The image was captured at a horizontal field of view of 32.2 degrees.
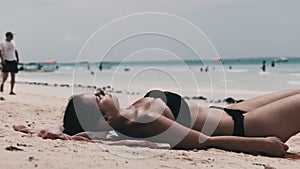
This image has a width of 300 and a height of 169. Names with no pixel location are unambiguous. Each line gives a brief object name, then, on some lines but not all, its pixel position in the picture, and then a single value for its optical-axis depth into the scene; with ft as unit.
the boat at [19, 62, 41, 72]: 219.12
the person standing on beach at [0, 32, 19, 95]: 43.19
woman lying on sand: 15.88
